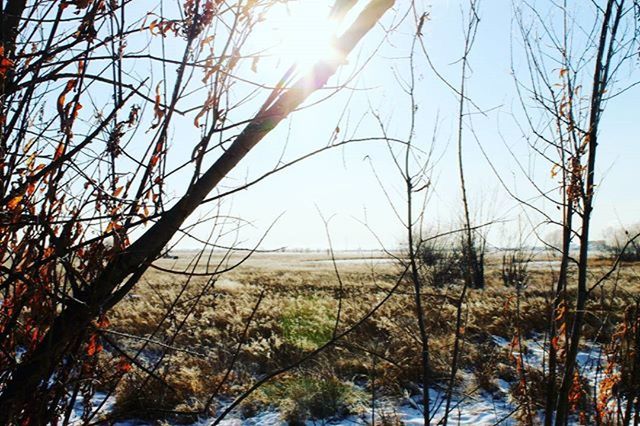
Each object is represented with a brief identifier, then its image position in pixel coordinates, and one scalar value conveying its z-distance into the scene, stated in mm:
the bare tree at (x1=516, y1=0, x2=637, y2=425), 1969
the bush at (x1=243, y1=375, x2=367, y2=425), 5348
